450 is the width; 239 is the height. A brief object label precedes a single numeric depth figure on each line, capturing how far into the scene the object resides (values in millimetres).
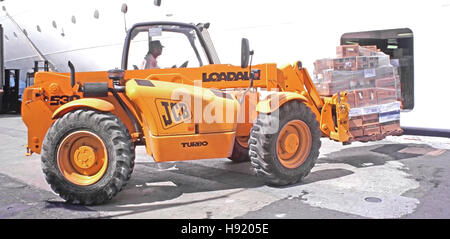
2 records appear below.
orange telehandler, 4457
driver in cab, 5363
